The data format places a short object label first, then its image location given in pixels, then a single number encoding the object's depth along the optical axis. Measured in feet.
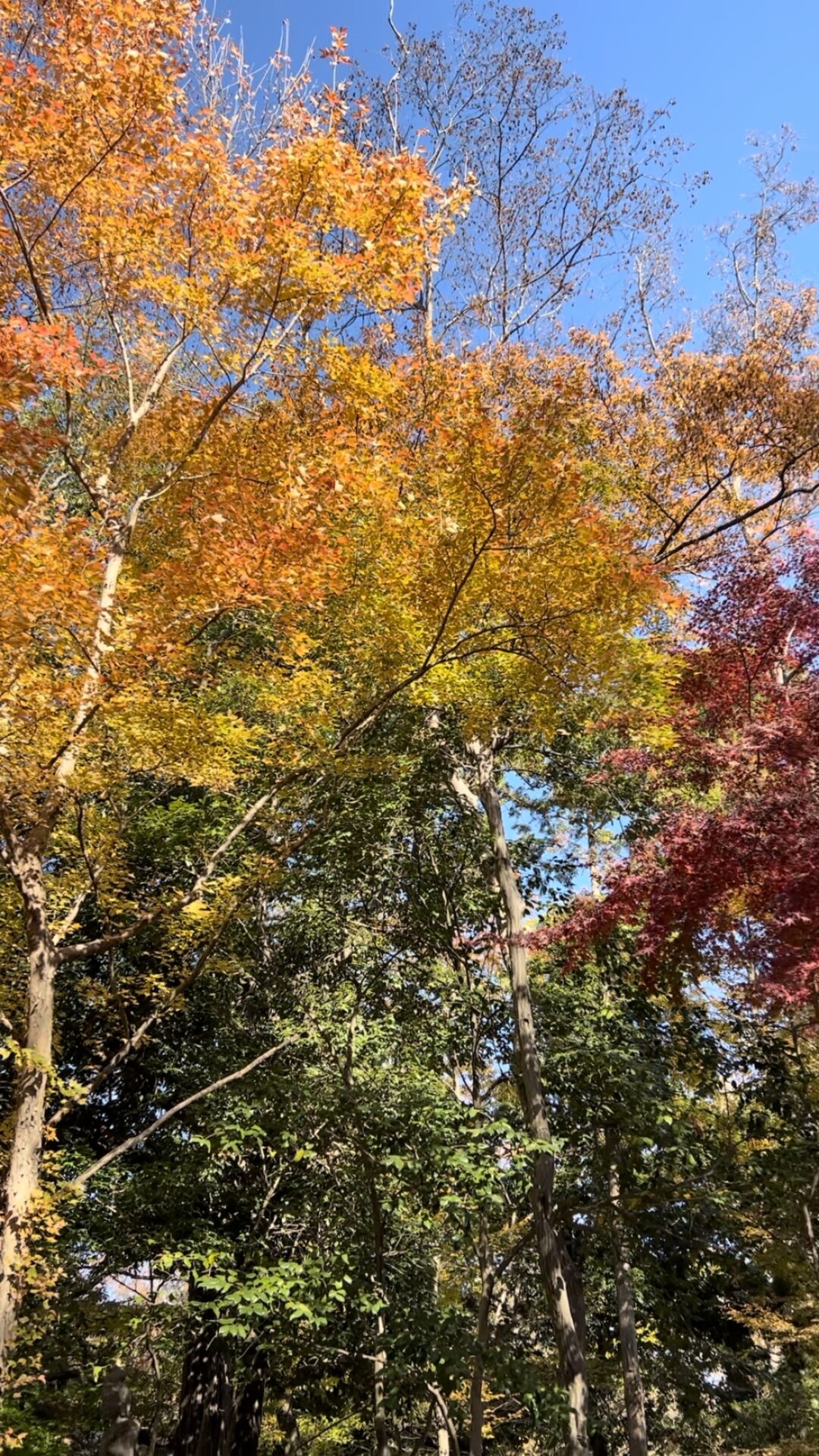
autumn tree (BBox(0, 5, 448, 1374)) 15.23
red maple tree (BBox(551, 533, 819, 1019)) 16.02
